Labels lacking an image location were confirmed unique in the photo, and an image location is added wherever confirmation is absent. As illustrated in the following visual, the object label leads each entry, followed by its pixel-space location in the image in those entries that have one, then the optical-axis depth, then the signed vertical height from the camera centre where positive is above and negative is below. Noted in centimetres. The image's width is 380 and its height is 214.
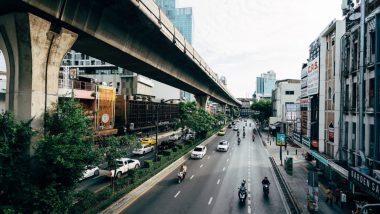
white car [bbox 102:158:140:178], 2634 -589
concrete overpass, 1206 +405
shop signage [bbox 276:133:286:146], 3553 -364
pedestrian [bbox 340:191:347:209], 1994 -635
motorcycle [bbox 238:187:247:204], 2097 -643
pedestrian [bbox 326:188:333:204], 2109 -654
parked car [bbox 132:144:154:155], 4072 -613
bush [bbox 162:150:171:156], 3594 -563
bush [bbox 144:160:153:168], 2819 -553
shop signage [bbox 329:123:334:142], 2581 -198
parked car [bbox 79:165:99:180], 2619 -618
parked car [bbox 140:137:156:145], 4876 -560
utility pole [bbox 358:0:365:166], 1819 +249
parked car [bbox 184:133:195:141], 6174 -588
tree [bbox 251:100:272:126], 9944 +24
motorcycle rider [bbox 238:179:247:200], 2111 -610
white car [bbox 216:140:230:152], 4722 -631
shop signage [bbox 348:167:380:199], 1230 -350
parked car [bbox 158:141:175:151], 4409 -587
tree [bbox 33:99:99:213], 1108 -200
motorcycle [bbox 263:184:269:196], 2286 -654
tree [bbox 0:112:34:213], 1018 -217
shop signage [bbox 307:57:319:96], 3072 +404
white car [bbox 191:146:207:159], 3942 -611
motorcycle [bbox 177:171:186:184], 2647 -646
